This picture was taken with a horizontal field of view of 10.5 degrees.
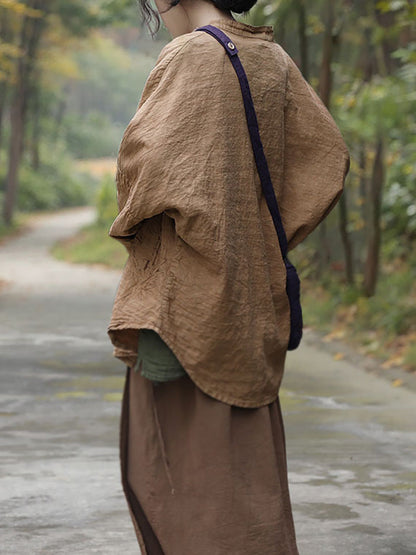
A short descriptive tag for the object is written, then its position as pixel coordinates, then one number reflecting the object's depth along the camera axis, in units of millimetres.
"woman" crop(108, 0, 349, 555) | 6332
